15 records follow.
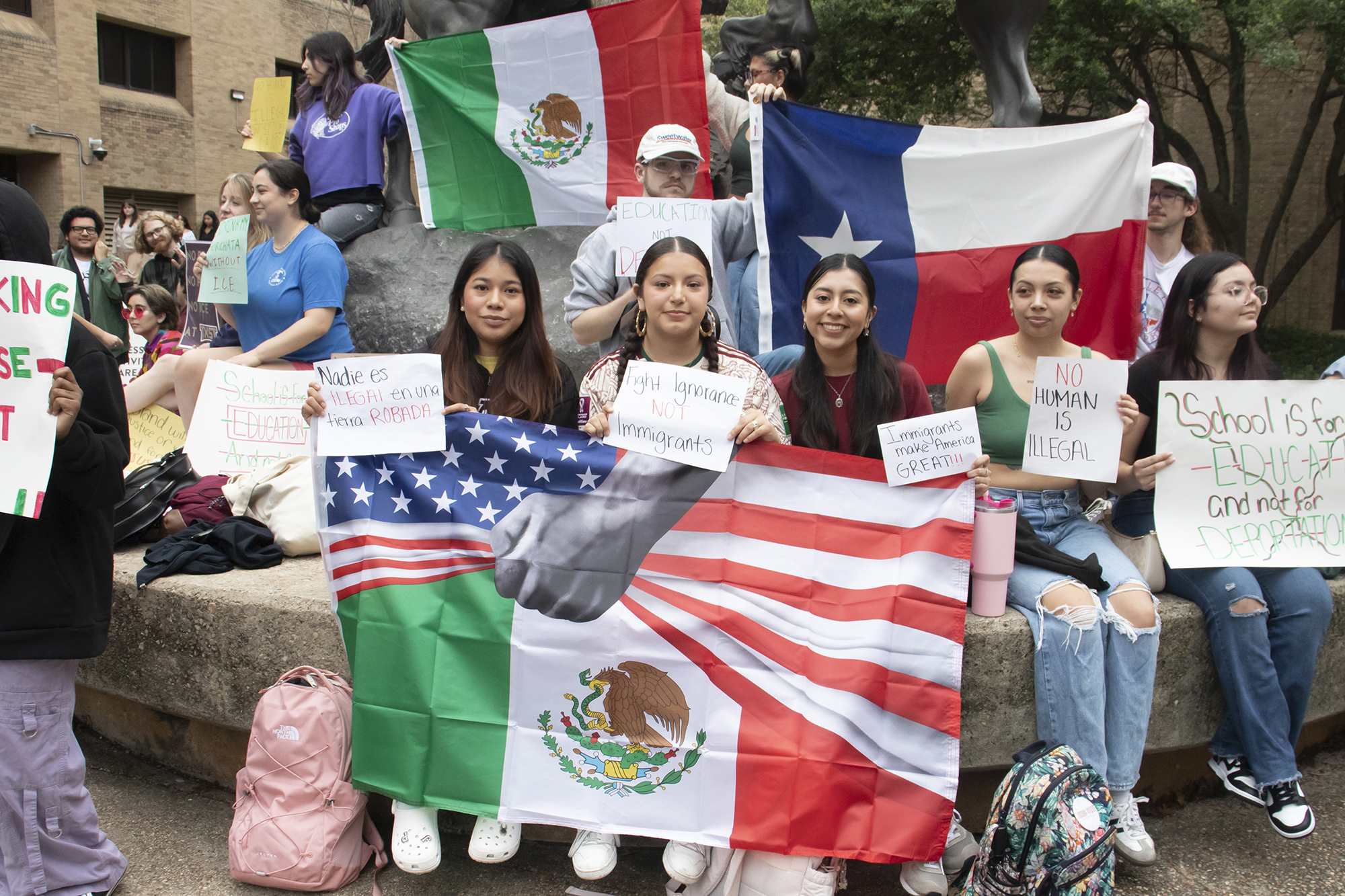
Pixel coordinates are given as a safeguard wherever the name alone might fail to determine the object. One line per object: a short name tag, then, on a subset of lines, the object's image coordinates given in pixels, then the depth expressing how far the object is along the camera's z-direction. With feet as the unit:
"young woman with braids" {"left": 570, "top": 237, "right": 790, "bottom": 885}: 10.28
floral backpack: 8.50
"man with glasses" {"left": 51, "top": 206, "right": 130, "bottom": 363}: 26.84
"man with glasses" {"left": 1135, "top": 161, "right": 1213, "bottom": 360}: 14.76
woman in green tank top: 9.35
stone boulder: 17.40
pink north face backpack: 9.35
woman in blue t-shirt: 14.94
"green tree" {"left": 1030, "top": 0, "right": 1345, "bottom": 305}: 40.55
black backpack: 12.46
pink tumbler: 9.67
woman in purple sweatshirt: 17.69
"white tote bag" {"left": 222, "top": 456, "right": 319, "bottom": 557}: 11.94
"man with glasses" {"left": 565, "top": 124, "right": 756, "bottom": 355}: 12.94
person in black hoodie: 8.50
